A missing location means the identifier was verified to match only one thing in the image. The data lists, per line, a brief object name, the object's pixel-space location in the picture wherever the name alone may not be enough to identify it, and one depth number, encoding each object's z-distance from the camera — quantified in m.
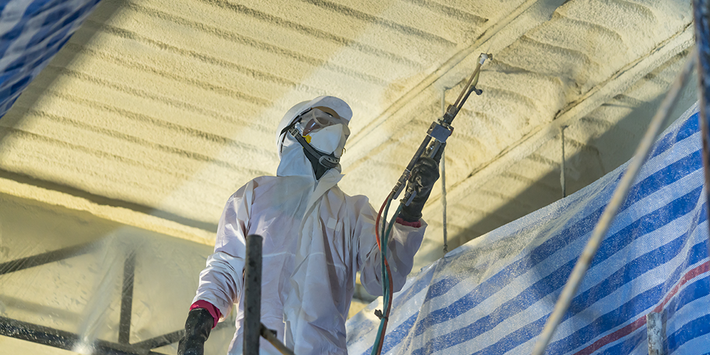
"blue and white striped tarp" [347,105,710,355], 6.96
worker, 7.15
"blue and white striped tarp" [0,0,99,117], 6.80
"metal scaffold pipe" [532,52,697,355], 4.83
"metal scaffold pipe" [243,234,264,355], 6.41
